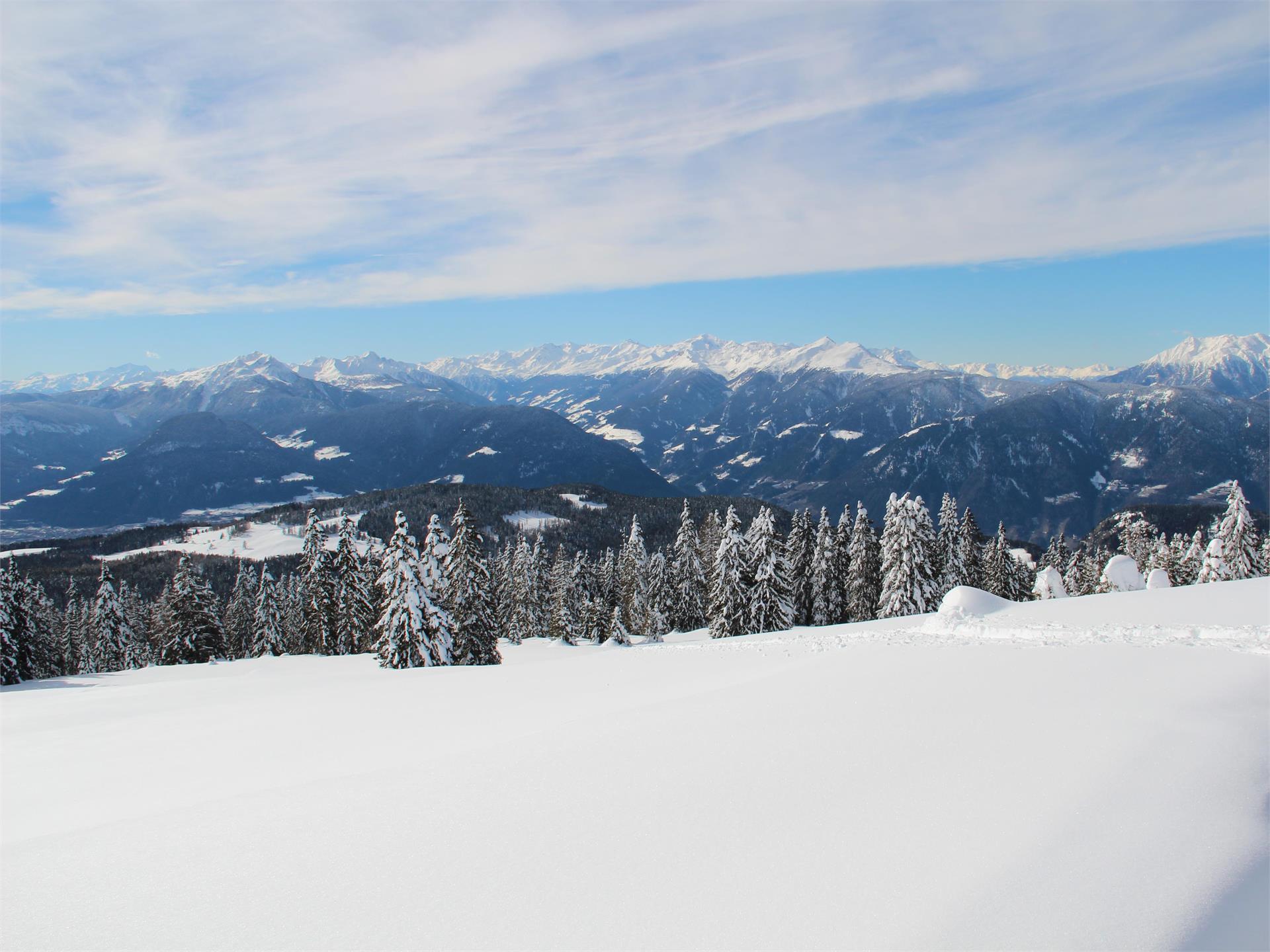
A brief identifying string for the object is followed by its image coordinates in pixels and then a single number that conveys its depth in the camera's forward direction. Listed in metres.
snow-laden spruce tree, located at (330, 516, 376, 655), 49.94
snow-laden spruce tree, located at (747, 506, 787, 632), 47.31
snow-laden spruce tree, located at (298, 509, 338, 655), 51.47
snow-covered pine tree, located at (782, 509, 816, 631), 55.72
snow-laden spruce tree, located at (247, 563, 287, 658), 63.19
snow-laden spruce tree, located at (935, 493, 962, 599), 49.87
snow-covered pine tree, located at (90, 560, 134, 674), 63.97
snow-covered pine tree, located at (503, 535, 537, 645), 75.88
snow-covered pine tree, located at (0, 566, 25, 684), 39.00
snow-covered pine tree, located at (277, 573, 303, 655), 62.62
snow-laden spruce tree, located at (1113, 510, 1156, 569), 77.00
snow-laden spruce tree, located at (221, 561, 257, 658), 78.50
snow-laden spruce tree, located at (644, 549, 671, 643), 63.00
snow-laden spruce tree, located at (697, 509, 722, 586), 68.25
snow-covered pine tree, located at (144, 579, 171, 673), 55.25
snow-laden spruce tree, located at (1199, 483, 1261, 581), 45.72
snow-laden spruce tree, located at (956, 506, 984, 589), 55.19
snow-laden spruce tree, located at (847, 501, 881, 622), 53.28
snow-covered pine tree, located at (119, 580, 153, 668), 74.06
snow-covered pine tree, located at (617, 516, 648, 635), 69.88
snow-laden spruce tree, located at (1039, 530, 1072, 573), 76.56
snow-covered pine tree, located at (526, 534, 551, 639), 76.00
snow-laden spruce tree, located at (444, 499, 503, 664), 38.09
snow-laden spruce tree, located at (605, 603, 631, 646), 48.13
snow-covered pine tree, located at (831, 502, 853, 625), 55.59
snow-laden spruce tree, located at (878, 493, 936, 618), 44.94
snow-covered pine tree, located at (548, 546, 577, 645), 60.08
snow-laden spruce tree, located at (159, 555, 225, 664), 53.00
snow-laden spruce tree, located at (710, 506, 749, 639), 48.16
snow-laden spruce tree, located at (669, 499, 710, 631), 64.31
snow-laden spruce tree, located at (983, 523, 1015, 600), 56.00
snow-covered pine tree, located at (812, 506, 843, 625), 55.31
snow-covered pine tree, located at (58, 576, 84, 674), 77.56
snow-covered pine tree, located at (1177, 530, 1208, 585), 59.31
